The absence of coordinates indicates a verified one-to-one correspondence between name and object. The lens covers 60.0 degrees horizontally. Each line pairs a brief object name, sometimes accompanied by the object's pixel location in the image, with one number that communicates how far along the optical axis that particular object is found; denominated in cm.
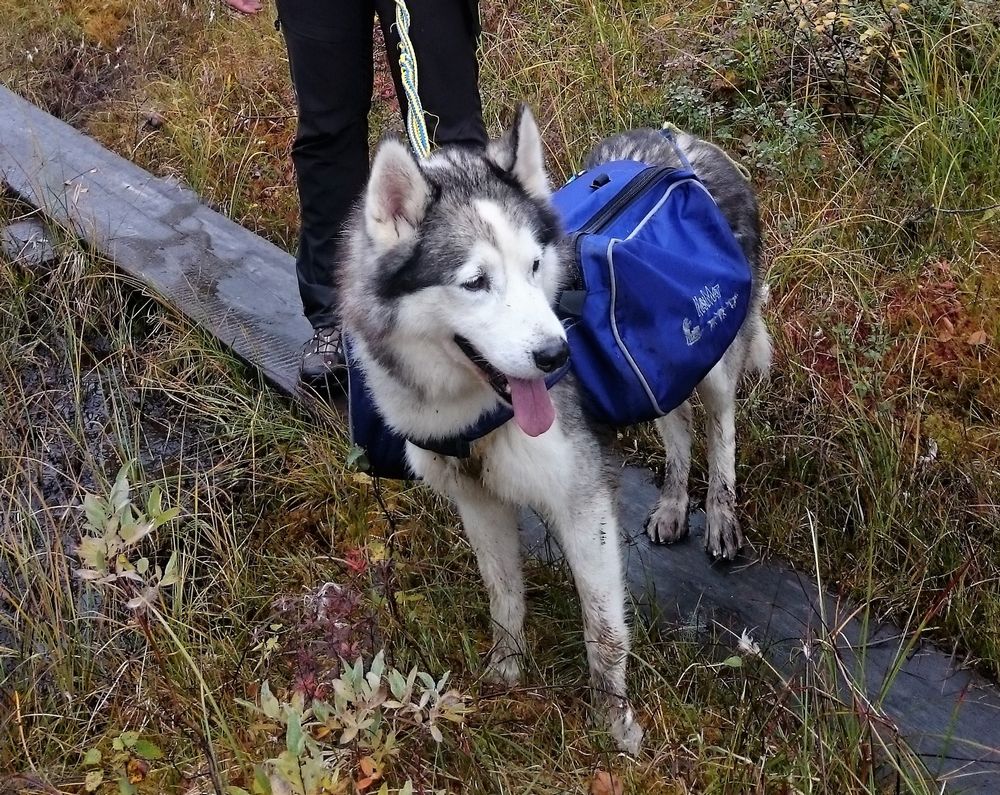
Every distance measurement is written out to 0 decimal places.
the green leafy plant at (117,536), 140
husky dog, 186
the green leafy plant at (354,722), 131
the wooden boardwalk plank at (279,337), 223
